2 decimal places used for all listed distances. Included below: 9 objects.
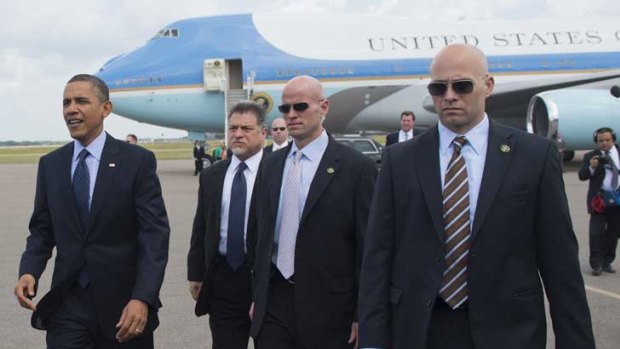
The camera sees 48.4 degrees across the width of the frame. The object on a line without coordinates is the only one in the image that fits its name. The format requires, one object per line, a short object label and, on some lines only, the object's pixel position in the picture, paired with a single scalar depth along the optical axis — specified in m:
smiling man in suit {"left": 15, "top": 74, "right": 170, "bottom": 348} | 3.37
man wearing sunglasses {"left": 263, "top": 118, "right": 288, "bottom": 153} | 6.51
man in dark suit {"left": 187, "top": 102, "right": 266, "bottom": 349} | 4.00
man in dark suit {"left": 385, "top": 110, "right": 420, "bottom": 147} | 11.56
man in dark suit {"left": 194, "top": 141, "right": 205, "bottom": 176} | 24.34
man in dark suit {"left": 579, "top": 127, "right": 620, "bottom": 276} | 7.82
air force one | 21.86
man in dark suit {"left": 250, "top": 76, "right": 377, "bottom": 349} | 3.43
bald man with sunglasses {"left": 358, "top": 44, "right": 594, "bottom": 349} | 2.48
